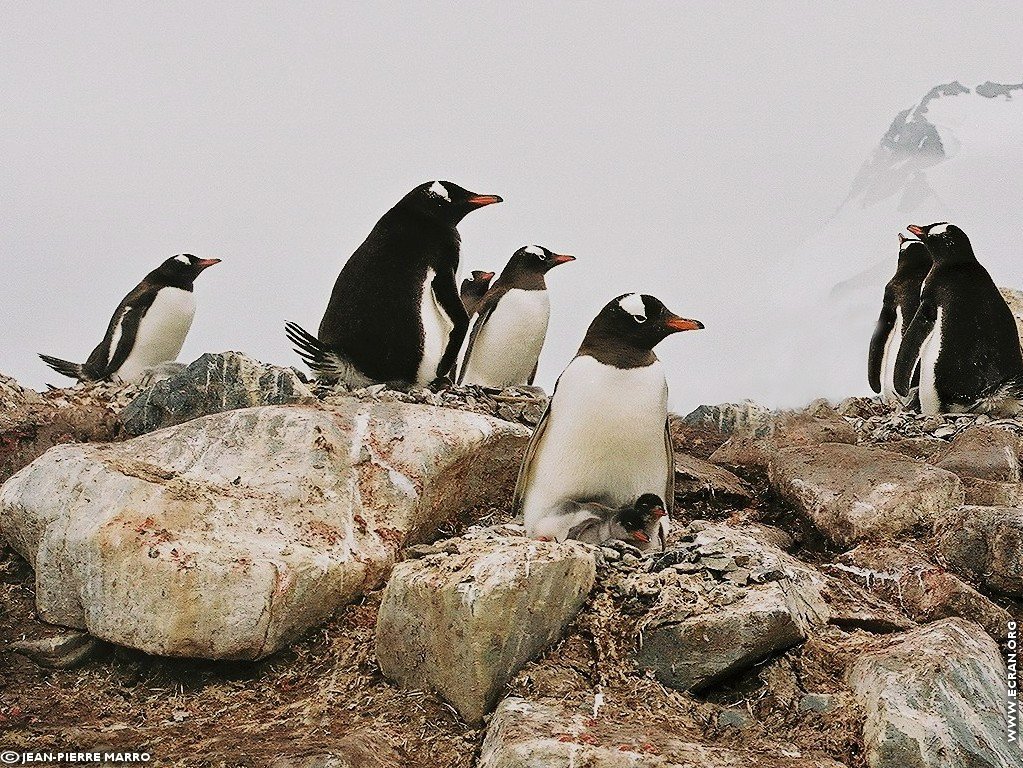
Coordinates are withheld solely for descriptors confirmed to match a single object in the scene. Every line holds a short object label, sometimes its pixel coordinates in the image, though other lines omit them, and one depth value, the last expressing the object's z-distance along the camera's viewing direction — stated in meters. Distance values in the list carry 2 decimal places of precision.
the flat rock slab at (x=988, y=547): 5.09
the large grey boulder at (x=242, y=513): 4.38
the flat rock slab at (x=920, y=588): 4.81
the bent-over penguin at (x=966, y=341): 8.41
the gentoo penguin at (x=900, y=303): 9.93
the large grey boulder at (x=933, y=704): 3.52
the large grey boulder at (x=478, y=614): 3.89
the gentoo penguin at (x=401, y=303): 6.49
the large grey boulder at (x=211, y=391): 6.64
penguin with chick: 4.72
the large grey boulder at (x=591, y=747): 3.34
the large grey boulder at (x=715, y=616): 3.93
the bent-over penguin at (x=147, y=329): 9.85
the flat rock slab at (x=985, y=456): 6.29
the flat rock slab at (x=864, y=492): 5.63
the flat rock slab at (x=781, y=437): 6.95
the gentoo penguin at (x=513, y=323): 8.77
